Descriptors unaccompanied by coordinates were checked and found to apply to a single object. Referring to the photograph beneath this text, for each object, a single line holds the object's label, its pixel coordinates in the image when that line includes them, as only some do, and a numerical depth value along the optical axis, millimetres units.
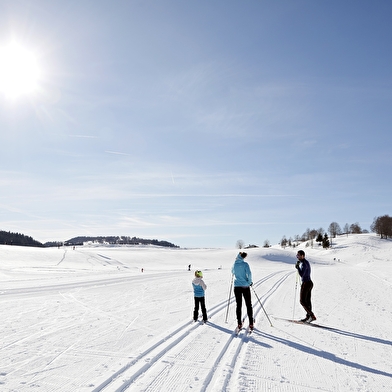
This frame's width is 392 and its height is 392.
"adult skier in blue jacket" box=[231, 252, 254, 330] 8336
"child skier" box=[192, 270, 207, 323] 9097
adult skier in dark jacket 9426
